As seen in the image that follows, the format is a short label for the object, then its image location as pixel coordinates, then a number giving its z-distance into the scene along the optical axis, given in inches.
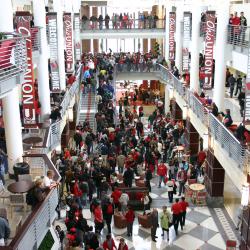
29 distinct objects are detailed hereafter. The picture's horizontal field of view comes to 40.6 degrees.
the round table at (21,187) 306.5
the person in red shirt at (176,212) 472.3
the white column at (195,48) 678.5
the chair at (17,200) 330.6
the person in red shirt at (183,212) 473.3
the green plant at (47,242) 343.3
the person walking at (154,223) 449.6
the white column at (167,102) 1037.2
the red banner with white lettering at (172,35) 947.7
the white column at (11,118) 363.6
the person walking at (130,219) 464.3
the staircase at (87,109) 804.8
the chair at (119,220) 487.4
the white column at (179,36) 889.8
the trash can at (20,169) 367.7
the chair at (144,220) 493.9
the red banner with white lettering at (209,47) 555.5
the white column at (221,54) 520.7
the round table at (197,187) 552.7
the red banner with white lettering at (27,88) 426.3
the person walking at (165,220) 459.5
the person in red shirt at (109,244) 393.8
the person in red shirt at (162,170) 590.5
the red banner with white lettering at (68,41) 802.8
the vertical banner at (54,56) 643.1
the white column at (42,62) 533.1
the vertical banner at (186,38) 783.4
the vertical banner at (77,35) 1020.4
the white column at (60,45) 695.7
